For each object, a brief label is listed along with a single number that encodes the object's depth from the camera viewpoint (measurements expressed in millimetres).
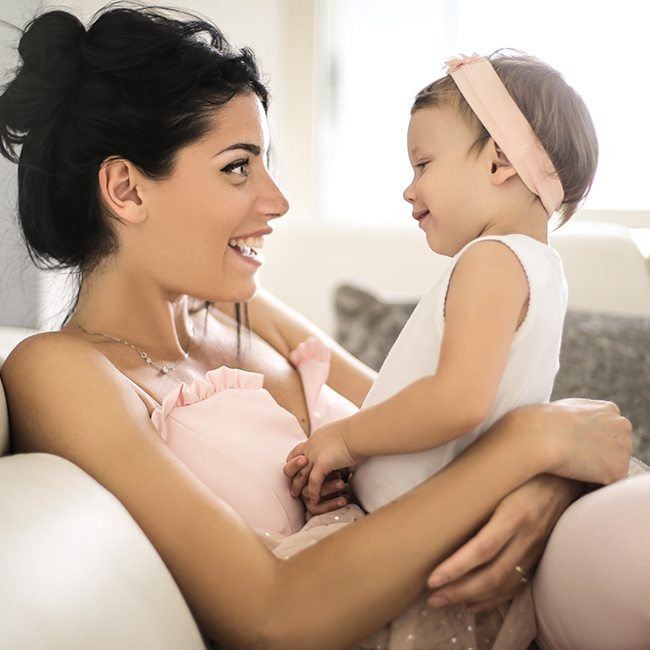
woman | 1162
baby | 1160
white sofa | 906
